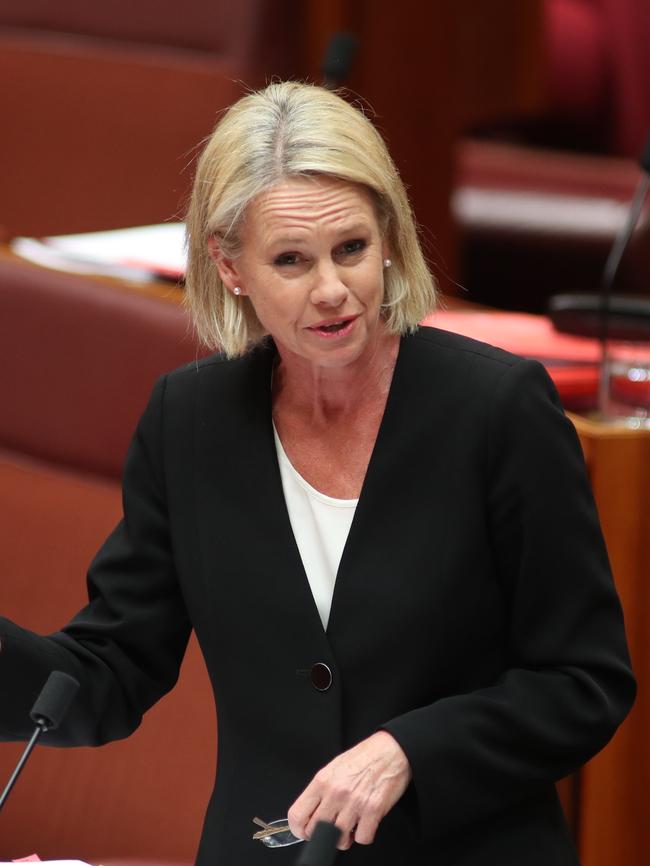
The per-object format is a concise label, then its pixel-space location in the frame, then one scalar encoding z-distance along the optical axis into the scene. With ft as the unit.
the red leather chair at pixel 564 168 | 61.41
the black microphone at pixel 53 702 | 31.82
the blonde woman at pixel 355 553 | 31.92
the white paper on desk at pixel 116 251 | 36.31
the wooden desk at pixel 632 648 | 33.57
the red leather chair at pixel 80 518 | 34.94
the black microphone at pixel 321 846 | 31.14
